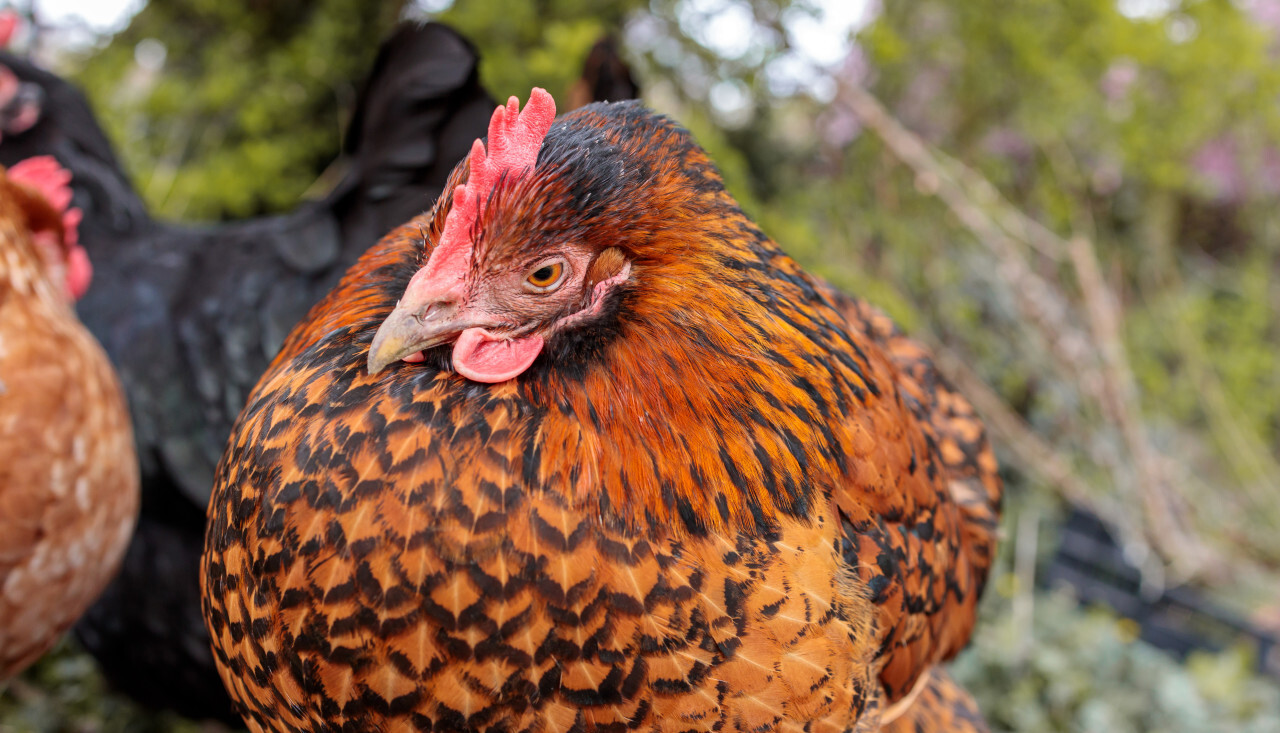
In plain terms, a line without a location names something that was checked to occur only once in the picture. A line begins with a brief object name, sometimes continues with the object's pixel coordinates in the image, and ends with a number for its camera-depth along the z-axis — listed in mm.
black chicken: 777
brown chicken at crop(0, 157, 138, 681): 574
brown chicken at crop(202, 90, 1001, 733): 463
